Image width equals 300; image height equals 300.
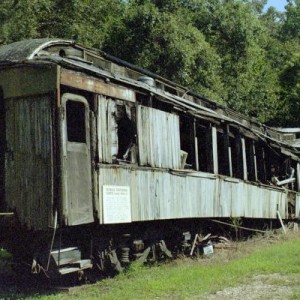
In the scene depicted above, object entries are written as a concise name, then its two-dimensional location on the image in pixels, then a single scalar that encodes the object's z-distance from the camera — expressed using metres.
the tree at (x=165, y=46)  23.88
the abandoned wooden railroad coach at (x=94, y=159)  9.80
